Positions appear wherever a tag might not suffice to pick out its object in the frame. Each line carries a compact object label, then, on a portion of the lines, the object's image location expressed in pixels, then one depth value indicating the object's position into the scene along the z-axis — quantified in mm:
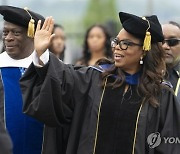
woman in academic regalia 10594
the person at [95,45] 18078
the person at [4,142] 7867
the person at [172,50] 12836
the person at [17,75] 11187
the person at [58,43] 18312
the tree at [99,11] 69375
